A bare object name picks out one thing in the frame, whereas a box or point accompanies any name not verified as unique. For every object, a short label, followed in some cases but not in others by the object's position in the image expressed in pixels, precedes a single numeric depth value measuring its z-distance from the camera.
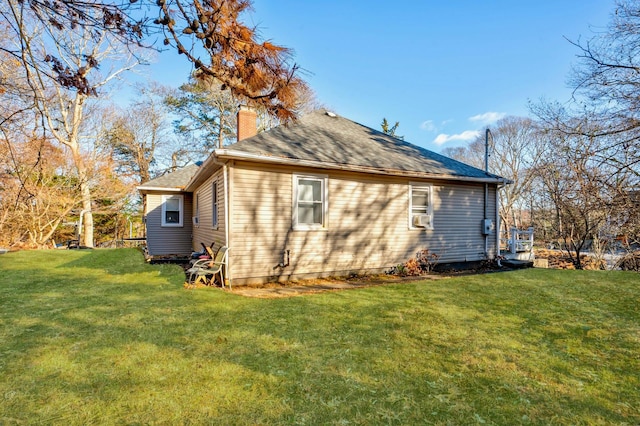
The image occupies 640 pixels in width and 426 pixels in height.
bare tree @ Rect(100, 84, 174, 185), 23.62
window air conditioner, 9.38
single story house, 7.08
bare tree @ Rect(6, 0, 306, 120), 2.77
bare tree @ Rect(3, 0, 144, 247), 16.91
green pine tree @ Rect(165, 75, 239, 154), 22.95
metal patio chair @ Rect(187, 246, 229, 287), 6.70
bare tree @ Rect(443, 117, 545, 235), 25.17
